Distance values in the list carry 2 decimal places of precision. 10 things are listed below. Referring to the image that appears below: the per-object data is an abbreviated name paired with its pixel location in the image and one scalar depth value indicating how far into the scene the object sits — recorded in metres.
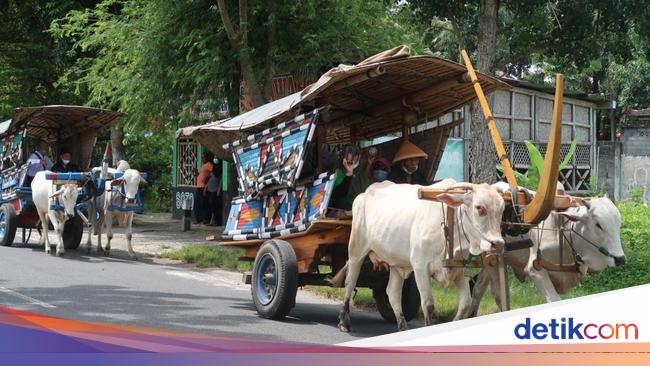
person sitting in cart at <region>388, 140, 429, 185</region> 9.29
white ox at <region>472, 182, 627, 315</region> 7.67
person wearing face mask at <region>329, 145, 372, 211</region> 8.84
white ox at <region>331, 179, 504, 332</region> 7.05
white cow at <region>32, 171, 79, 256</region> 14.83
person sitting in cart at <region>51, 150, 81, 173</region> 16.77
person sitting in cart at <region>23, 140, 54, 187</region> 16.26
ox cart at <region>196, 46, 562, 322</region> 8.58
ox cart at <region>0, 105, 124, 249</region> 16.12
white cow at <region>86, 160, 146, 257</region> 15.14
